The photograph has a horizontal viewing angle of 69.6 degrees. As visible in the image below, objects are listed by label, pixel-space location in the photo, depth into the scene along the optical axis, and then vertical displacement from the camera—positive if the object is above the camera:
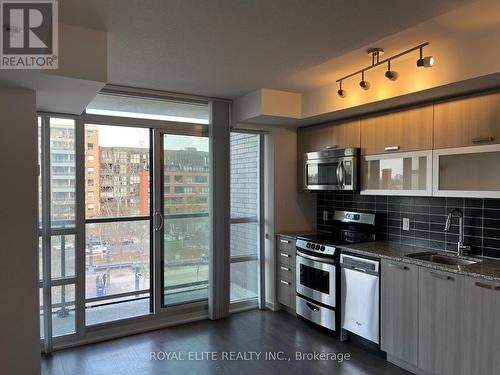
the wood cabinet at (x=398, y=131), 3.05 +0.51
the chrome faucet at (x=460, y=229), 3.01 -0.36
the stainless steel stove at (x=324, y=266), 3.54 -0.83
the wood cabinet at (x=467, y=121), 2.60 +0.50
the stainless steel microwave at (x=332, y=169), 3.67 +0.19
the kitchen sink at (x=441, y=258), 2.94 -0.61
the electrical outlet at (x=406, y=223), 3.59 -0.37
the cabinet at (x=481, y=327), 2.31 -0.93
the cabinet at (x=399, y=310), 2.83 -1.01
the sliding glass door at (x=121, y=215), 3.32 -0.30
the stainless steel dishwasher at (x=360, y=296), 3.15 -1.00
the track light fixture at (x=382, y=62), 2.40 +0.95
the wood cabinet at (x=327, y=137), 3.76 +0.57
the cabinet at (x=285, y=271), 4.16 -1.01
